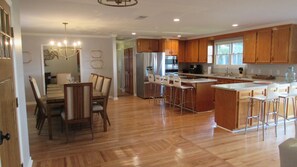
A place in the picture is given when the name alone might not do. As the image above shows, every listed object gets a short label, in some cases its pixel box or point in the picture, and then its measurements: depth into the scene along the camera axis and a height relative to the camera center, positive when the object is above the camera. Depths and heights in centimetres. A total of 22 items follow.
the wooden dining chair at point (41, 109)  402 -80
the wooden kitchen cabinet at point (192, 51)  816 +61
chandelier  703 +69
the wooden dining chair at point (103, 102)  422 -69
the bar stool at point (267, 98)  382 -59
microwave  814 +26
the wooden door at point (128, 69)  863 -7
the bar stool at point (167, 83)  596 -46
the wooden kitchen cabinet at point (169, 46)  811 +79
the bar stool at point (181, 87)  545 -53
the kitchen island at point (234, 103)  406 -73
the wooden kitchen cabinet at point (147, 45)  795 +83
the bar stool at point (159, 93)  775 -96
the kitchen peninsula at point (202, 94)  552 -74
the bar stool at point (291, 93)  409 -55
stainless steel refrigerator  777 -1
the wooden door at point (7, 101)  165 -28
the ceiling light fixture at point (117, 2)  230 +99
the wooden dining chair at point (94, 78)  564 -29
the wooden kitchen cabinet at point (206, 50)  767 +60
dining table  379 -56
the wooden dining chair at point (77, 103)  358 -60
